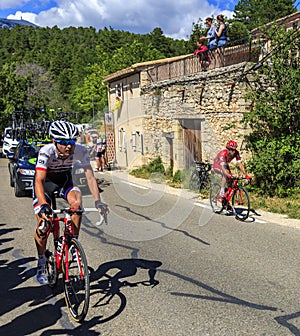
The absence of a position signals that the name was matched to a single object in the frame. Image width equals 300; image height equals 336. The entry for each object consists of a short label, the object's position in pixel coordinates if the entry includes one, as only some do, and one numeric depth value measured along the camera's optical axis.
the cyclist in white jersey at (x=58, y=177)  4.56
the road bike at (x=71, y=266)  4.13
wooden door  15.61
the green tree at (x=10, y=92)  41.06
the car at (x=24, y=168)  12.42
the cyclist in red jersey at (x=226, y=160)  8.90
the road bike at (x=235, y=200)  8.97
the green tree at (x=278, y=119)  11.21
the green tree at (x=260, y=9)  45.25
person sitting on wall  14.77
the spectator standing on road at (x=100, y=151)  20.16
